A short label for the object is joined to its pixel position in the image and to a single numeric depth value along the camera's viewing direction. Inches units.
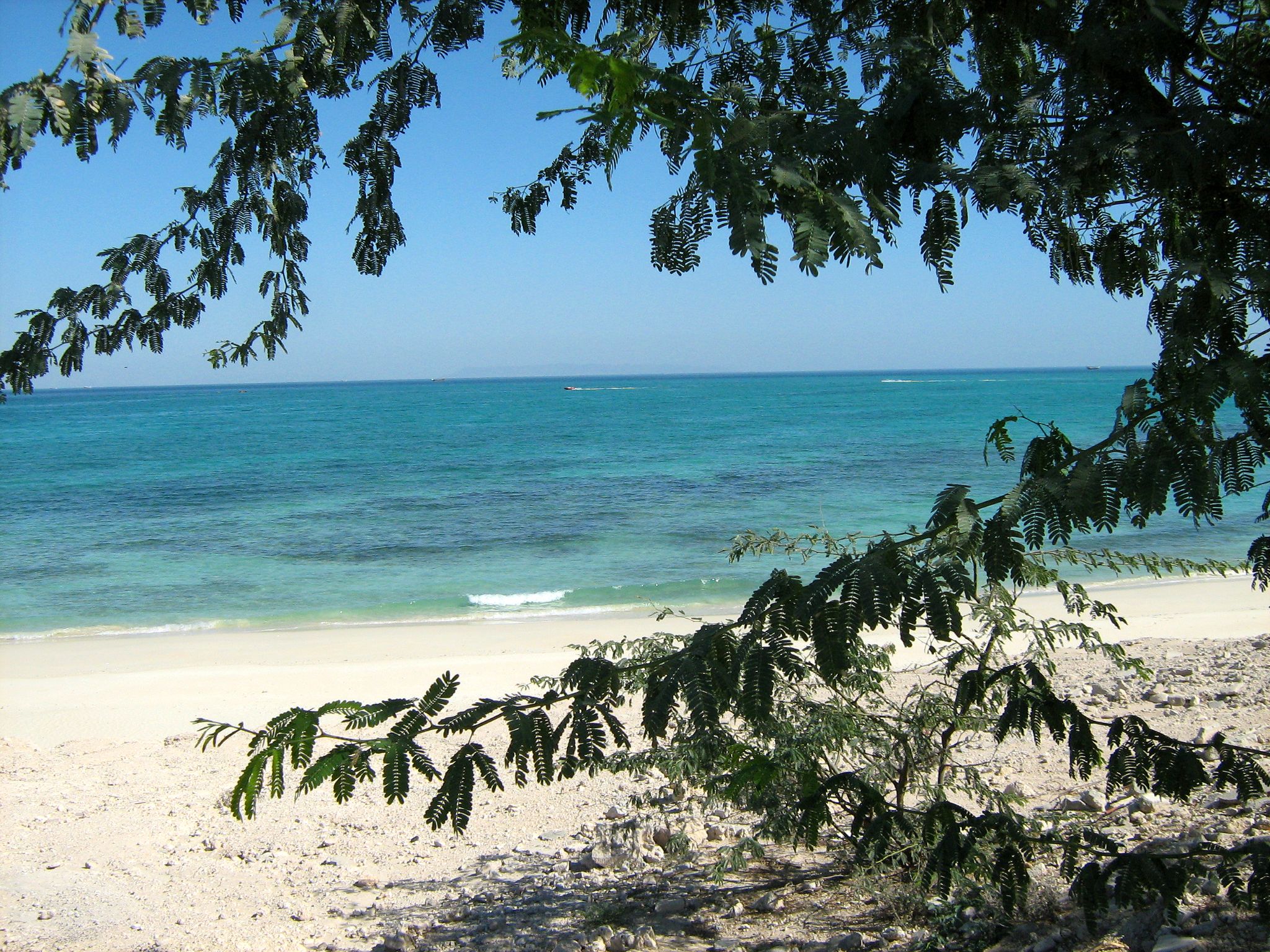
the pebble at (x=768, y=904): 159.9
